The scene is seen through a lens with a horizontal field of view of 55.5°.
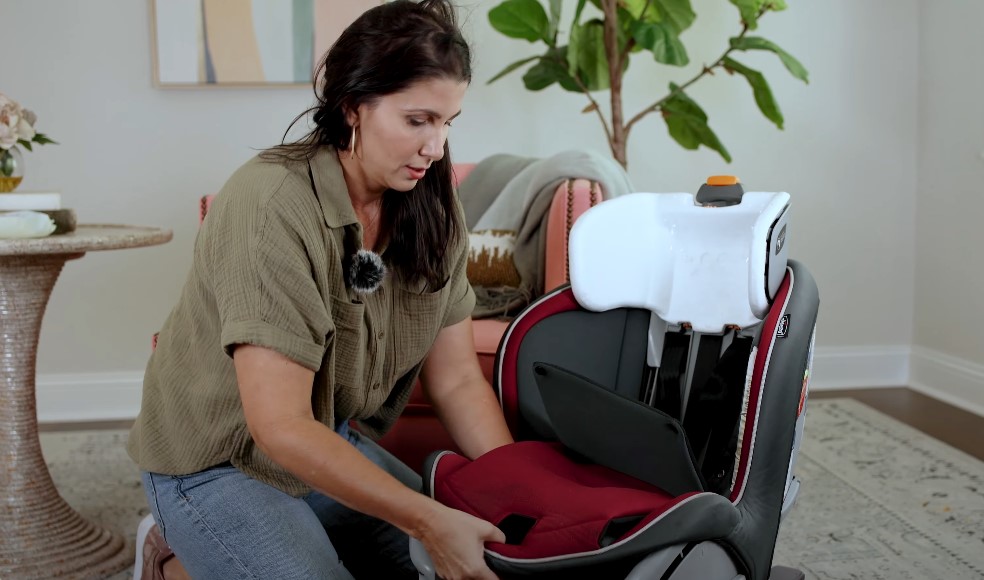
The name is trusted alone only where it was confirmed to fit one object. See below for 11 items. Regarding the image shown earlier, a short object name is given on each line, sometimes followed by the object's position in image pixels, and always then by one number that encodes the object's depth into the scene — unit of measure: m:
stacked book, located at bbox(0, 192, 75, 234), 1.83
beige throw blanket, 2.19
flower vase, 1.92
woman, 1.03
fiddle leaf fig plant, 2.59
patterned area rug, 1.89
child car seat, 0.94
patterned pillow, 2.31
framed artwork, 2.89
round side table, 1.85
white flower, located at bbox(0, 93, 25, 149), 1.87
